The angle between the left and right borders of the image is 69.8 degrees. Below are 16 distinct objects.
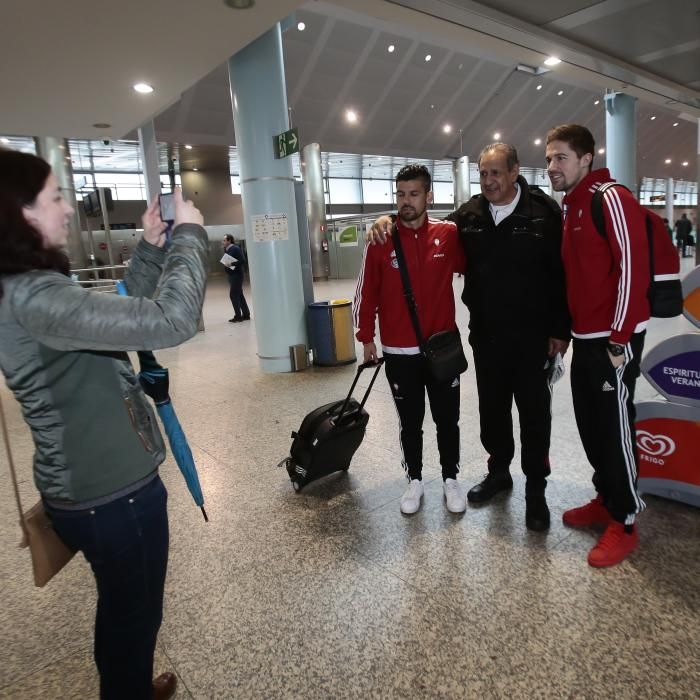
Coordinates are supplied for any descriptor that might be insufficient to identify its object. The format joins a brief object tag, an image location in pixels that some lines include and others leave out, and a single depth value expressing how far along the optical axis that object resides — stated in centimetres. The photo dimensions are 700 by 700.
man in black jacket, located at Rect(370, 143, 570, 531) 242
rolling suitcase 297
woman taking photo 103
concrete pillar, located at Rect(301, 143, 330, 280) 1869
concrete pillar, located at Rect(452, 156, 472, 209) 2281
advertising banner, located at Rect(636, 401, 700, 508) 253
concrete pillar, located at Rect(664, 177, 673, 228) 3281
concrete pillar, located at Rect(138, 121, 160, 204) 841
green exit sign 530
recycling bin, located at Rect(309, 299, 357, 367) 610
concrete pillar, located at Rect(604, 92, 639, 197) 1180
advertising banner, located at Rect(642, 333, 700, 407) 249
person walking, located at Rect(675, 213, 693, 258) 2028
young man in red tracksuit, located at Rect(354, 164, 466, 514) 260
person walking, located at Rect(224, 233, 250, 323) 1062
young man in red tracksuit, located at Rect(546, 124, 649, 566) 207
